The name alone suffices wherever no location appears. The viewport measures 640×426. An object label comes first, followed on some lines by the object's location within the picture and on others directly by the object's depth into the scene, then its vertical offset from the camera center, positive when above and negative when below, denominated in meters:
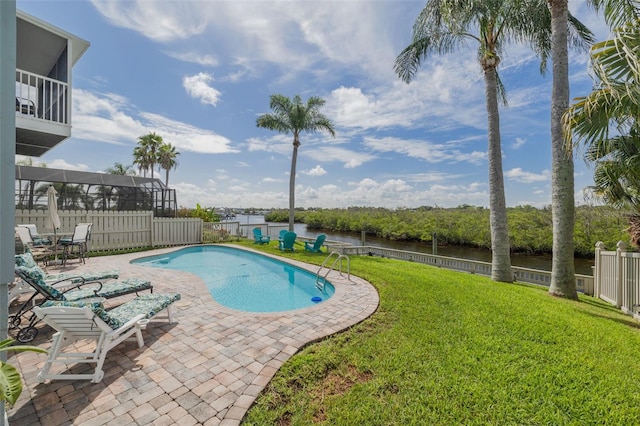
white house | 6.68 +3.80
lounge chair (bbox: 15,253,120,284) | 4.33 -1.29
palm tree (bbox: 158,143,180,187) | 28.48 +6.11
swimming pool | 6.32 -2.13
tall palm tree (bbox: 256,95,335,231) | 15.29 +5.60
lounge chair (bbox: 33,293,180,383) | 2.75 -1.42
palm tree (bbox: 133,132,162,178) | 27.11 +6.62
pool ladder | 6.99 -1.97
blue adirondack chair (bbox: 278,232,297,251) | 12.06 -1.36
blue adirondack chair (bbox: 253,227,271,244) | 14.18 -1.45
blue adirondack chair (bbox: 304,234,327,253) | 11.56 -1.52
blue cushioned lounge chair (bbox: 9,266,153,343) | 3.51 -1.37
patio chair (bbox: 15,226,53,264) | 7.01 -0.85
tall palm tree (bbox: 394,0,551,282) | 7.22 +5.51
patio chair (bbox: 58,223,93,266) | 8.33 -0.94
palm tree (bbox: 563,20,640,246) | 3.04 +1.47
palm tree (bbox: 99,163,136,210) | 14.41 +0.88
